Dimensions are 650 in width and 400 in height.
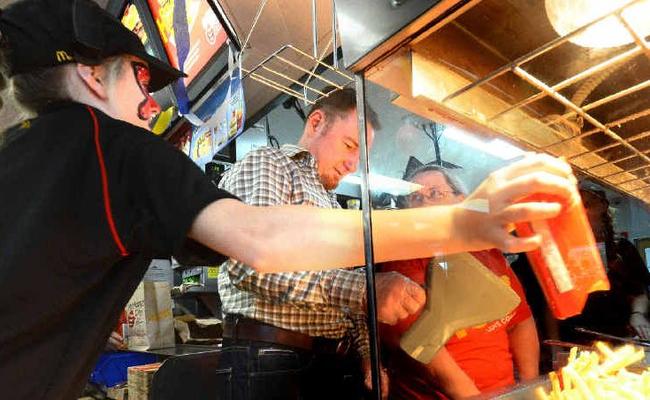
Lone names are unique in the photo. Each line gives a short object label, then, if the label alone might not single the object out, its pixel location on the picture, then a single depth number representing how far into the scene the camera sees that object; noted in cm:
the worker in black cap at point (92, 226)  70
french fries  68
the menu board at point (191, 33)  243
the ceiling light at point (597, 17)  60
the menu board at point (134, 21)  323
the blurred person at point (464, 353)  76
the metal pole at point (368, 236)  72
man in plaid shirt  117
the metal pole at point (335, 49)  118
